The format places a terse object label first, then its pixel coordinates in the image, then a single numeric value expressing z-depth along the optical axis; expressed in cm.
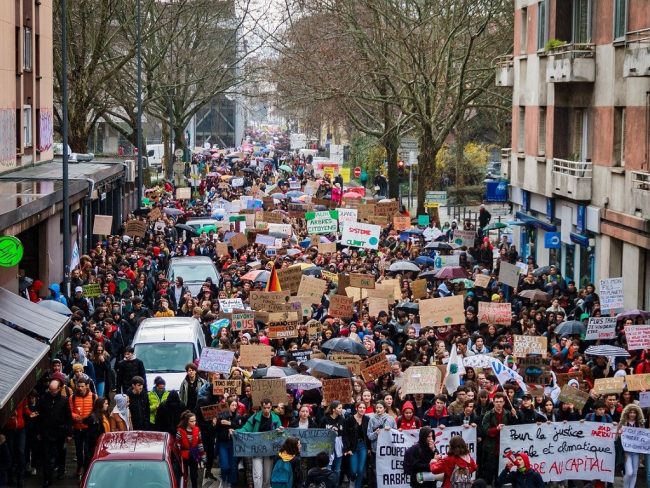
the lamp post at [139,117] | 4812
